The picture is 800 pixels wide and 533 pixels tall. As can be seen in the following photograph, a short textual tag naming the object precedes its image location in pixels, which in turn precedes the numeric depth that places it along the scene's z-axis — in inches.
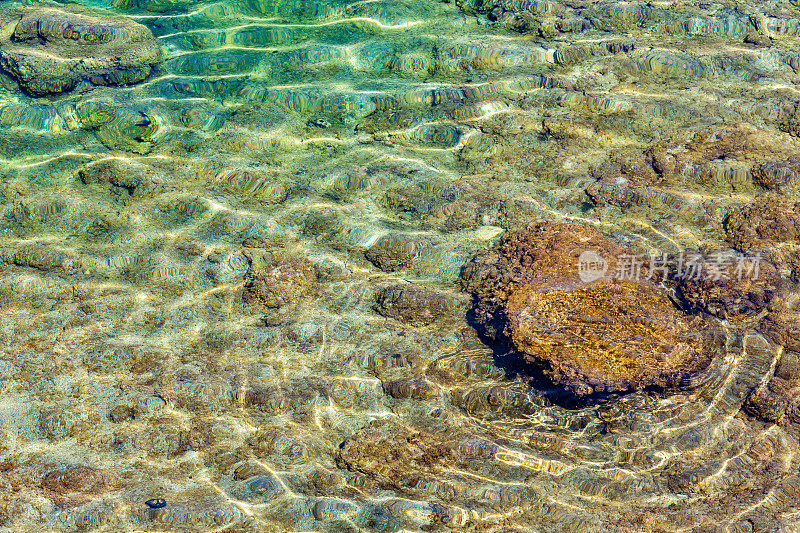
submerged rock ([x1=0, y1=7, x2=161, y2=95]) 229.6
